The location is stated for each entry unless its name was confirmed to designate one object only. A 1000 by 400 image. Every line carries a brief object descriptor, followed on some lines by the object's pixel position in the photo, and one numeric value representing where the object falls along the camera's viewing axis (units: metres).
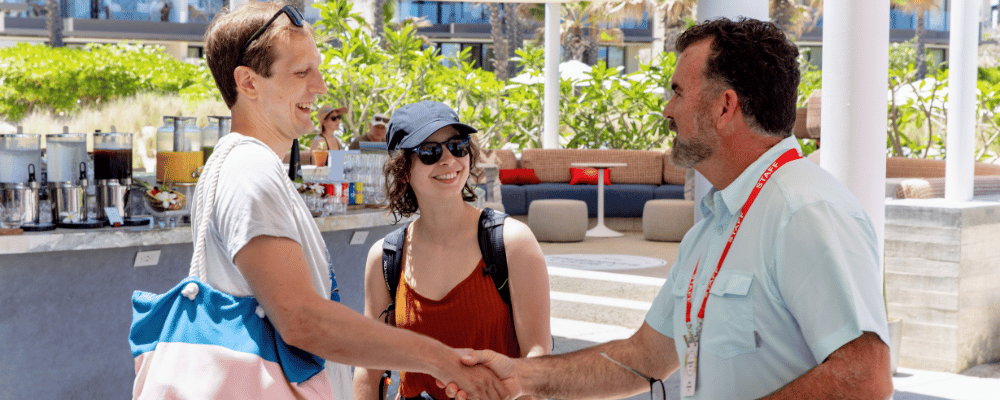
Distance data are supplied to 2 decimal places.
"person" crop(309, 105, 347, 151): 8.98
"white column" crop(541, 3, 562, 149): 13.84
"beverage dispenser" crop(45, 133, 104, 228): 3.62
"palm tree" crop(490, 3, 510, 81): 33.12
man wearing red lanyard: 1.40
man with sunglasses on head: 1.49
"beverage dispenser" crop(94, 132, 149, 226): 3.72
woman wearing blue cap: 2.21
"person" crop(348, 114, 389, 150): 8.30
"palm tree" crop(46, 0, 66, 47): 31.78
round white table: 11.39
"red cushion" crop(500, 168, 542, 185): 12.76
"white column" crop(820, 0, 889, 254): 4.75
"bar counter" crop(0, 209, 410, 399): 3.56
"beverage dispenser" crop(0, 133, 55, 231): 3.54
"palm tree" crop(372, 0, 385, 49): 30.14
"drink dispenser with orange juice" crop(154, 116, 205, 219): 3.91
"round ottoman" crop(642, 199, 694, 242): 10.59
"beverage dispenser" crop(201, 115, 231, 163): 4.11
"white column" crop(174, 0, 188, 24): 34.59
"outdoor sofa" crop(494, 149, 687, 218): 12.27
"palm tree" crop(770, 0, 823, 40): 22.58
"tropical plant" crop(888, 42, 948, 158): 11.71
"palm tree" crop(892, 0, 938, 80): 39.72
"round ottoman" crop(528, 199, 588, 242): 10.70
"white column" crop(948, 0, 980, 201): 6.71
